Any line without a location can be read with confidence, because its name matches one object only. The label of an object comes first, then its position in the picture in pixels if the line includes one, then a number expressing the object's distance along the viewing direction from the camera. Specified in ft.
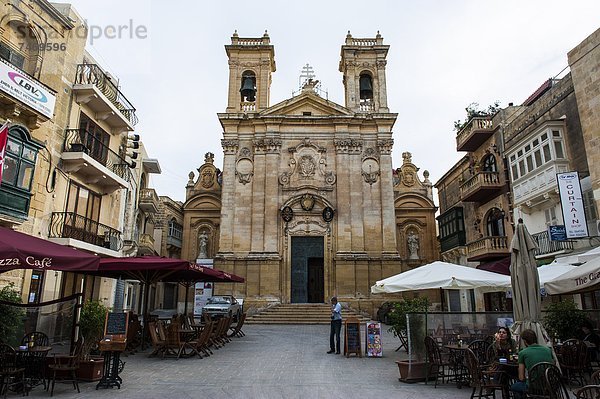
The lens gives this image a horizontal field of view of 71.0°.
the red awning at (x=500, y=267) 57.98
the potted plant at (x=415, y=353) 28.81
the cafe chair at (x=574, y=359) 26.45
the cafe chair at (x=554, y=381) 17.57
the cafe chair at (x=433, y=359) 28.68
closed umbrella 25.00
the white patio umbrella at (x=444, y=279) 36.18
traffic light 66.66
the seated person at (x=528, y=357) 18.51
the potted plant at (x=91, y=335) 27.86
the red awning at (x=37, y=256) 21.30
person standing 42.22
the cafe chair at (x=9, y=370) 23.66
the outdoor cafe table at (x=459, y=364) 27.68
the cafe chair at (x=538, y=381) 18.12
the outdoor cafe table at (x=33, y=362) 25.68
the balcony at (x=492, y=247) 69.00
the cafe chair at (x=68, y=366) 25.33
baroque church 91.40
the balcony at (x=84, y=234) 47.75
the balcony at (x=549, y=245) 53.73
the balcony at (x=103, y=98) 52.37
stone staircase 78.43
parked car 68.64
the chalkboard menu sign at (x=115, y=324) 26.63
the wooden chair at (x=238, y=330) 55.06
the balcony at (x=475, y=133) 74.23
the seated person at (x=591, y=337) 31.04
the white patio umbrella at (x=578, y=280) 28.58
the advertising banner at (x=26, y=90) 38.65
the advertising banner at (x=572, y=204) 49.60
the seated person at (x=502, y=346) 24.71
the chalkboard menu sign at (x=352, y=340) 40.29
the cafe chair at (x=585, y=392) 14.68
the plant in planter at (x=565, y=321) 32.42
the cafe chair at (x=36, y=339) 27.50
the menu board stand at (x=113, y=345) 26.13
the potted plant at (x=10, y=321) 26.32
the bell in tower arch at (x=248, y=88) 106.11
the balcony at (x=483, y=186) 71.20
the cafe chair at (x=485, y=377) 22.52
